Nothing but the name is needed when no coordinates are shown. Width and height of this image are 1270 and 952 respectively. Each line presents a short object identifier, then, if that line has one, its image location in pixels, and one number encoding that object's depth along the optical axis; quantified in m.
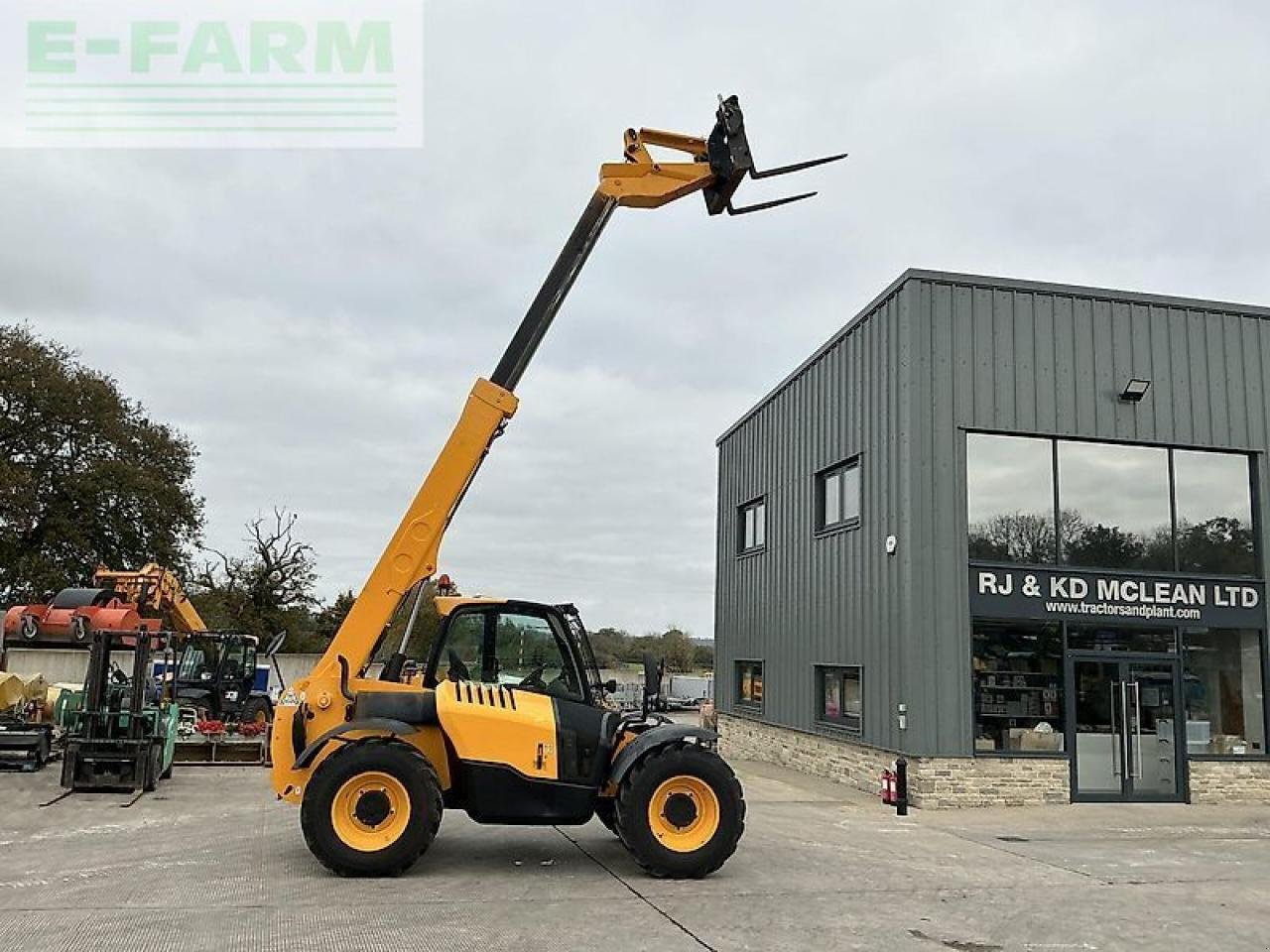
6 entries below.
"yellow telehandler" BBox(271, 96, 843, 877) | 8.82
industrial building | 14.74
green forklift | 13.95
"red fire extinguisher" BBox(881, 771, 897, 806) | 14.20
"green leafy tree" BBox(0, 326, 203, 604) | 33.78
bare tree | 40.91
